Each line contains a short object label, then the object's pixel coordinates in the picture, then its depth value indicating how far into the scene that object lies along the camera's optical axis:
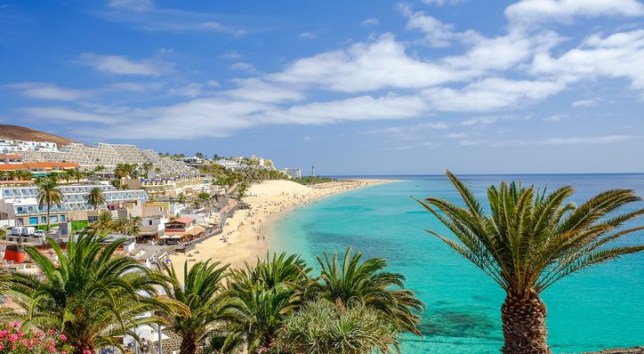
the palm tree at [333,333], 9.76
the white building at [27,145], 116.61
